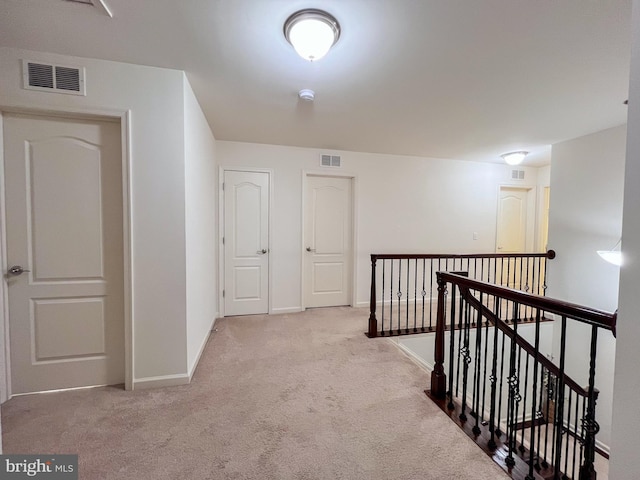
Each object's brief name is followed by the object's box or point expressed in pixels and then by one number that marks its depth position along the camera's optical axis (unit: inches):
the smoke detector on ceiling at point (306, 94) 94.0
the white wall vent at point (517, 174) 194.7
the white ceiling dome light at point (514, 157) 161.6
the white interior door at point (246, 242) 150.9
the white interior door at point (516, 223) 199.0
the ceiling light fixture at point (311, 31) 60.4
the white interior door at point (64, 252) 79.4
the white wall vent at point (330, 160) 163.0
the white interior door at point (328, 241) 165.8
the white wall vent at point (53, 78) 75.0
